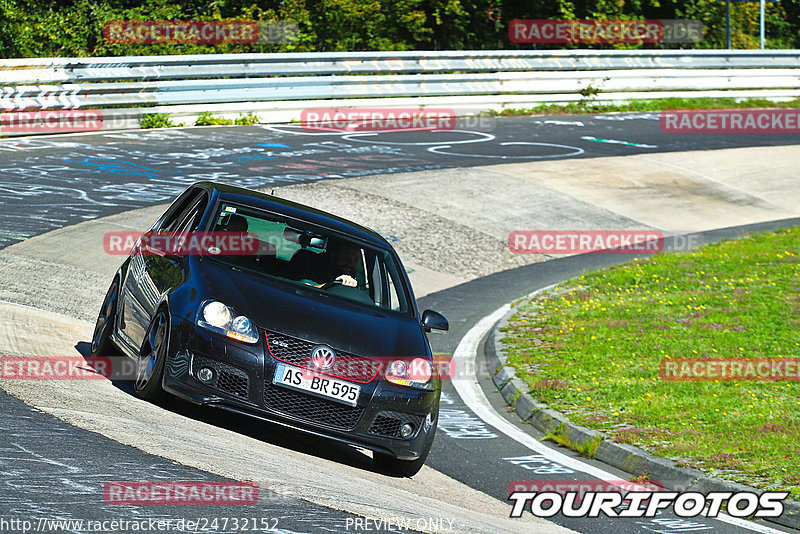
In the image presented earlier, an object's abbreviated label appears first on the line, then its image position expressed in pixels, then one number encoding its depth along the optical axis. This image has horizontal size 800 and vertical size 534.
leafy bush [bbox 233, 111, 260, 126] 45.21
